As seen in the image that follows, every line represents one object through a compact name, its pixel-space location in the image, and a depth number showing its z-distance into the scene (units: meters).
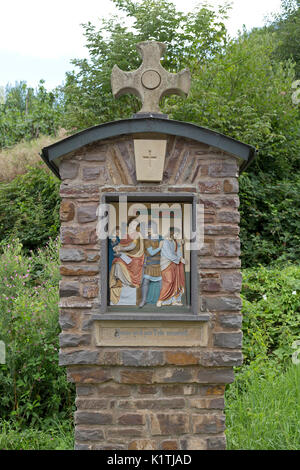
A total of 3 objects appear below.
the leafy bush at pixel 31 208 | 8.63
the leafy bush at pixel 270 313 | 5.16
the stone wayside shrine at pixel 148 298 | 3.29
